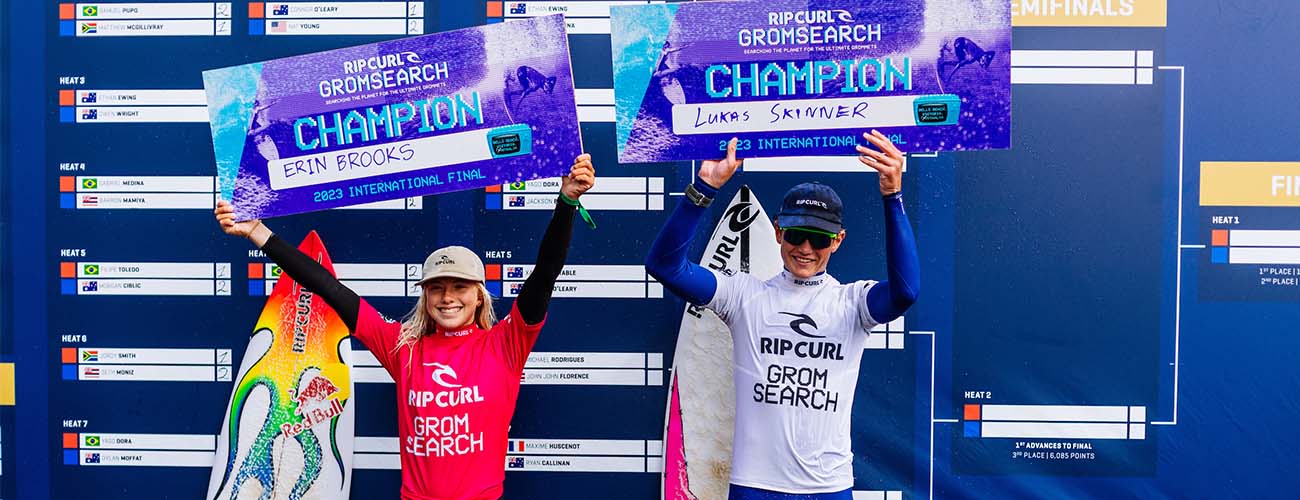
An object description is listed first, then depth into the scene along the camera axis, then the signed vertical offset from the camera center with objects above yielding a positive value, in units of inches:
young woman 96.7 -12.0
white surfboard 115.6 -17.4
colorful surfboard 116.7 -21.5
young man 92.7 -9.4
